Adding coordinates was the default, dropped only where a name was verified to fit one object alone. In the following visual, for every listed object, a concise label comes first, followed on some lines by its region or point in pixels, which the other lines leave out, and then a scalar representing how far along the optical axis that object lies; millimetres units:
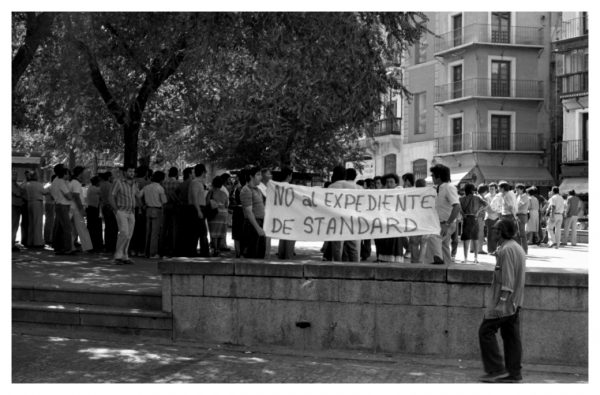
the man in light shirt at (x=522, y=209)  18328
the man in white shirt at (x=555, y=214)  23325
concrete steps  9844
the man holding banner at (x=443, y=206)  11753
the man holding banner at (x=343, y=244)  11922
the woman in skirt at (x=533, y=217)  23438
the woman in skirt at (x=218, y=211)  15195
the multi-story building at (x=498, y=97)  45531
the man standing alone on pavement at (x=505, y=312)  7551
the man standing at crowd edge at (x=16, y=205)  16422
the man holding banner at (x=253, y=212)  12930
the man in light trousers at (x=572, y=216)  23922
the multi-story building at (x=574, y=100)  40031
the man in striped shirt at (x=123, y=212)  13516
